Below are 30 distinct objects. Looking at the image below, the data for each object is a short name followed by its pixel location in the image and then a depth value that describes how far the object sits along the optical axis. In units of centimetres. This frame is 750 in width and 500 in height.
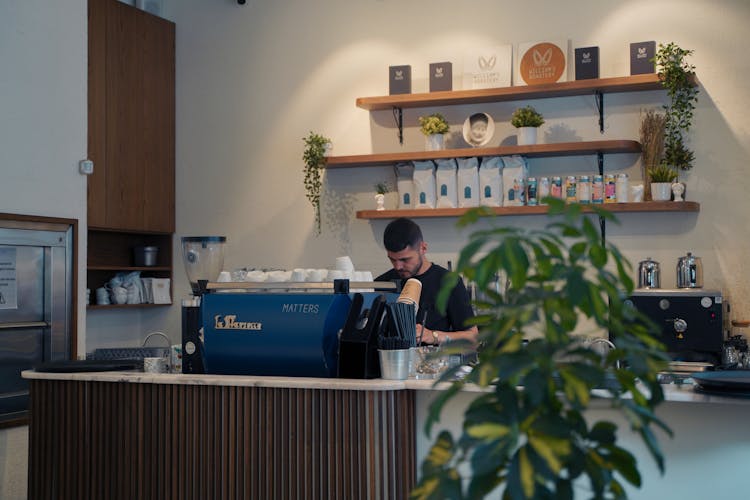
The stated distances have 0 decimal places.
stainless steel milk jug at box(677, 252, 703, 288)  499
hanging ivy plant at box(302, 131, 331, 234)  585
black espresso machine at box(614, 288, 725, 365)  473
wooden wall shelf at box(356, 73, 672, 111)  516
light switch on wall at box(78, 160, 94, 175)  476
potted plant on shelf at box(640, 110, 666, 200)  513
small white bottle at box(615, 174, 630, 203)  514
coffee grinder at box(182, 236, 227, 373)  304
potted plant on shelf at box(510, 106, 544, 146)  534
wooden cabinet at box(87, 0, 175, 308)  576
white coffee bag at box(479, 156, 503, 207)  543
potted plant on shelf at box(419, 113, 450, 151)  557
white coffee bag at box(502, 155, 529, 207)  537
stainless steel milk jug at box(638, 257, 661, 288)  504
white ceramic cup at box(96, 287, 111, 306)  591
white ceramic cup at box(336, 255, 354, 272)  366
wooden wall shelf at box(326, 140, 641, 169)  516
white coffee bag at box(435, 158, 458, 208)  554
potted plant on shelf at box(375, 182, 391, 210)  571
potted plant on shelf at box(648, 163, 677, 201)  505
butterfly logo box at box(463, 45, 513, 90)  551
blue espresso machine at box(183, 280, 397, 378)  286
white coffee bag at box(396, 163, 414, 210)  570
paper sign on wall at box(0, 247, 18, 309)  439
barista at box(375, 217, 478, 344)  414
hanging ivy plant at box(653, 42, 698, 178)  504
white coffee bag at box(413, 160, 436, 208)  558
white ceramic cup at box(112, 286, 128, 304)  600
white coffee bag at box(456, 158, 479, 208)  548
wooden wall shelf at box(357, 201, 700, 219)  504
